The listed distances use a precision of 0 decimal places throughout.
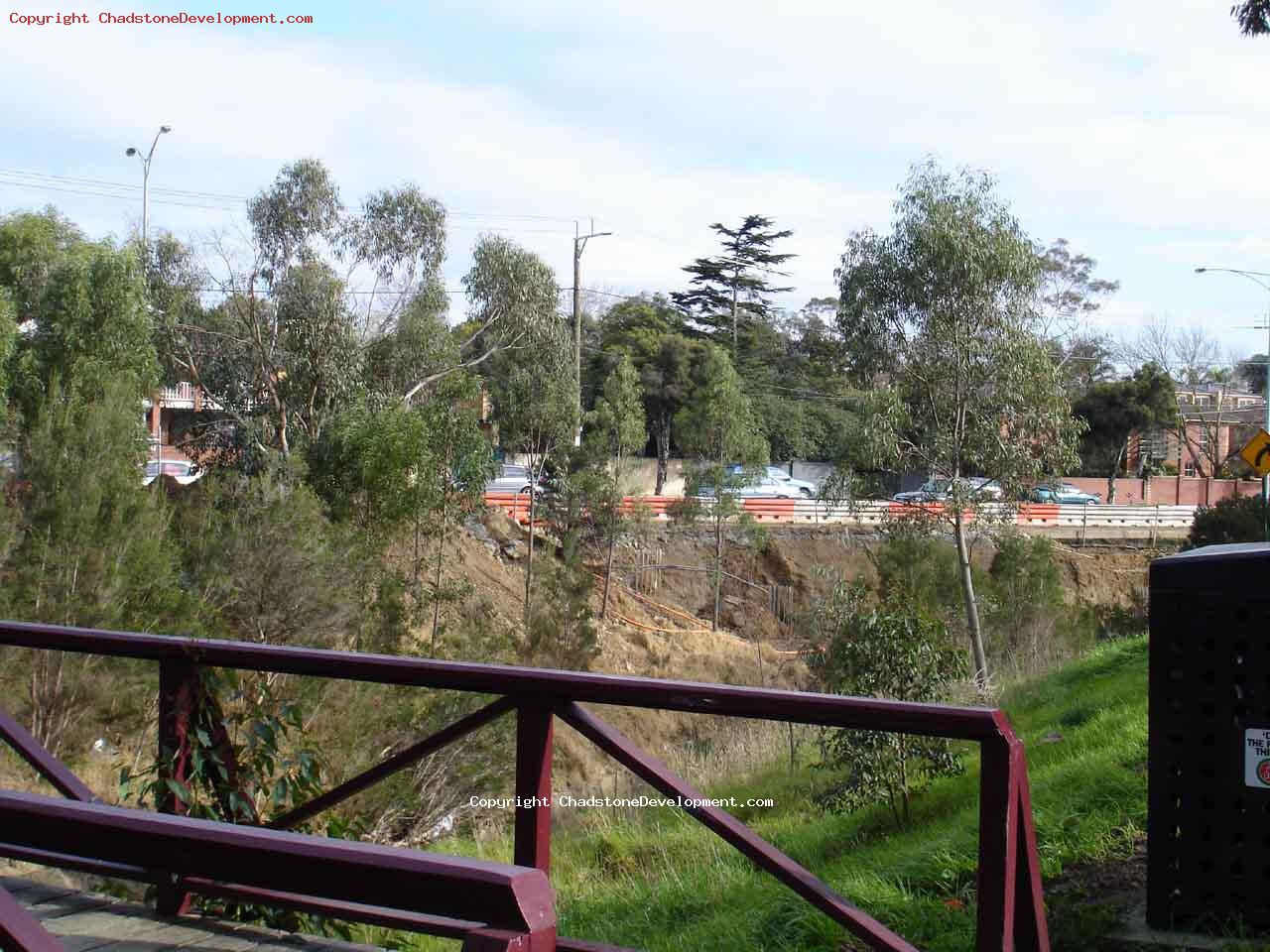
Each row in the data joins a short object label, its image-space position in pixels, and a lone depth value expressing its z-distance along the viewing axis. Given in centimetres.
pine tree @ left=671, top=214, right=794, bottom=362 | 5622
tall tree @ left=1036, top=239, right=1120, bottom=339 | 5303
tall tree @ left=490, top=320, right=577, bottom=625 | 2911
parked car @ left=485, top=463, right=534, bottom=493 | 3859
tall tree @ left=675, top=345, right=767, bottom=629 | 3469
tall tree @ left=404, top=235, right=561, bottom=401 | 2784
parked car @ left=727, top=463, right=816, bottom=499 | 4750
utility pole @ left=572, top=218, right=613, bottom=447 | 3226
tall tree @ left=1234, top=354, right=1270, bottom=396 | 6381
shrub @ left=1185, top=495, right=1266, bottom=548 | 2633
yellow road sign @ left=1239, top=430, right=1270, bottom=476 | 2042
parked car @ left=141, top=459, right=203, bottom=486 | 3191
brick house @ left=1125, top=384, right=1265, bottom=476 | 5300
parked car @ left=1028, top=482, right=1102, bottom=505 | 4706
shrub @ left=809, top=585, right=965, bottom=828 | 825
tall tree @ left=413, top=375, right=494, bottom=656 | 2406
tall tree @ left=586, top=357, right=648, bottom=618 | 3303
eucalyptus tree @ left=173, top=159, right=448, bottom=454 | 2502
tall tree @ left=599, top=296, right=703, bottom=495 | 4666
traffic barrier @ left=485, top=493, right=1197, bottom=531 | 3494
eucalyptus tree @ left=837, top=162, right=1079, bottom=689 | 2152
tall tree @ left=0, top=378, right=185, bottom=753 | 1620
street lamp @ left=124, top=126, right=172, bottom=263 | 2482
